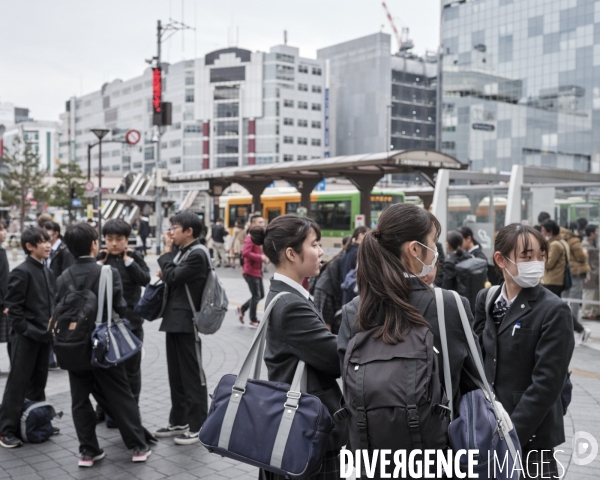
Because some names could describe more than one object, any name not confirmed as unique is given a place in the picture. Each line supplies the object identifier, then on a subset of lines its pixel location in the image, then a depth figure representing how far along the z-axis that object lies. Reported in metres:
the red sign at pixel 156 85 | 26.83
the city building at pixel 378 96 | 100.81
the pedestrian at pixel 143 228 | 26.72
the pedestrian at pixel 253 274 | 10.77
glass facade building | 76.06
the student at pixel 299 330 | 2.54
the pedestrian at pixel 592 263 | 11.08
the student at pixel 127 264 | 5.29
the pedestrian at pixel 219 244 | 23.06
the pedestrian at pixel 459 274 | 6.88
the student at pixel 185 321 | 5.06
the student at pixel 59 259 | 7.54
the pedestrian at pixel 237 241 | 21.70
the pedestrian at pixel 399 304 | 2.04
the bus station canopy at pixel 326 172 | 18.20
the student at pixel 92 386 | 4.60
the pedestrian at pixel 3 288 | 6.60
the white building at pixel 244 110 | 100.69
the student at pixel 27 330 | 5.10
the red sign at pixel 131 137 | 25.70
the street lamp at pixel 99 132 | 22.13
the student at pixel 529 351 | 2.63
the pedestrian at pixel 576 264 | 10.62
